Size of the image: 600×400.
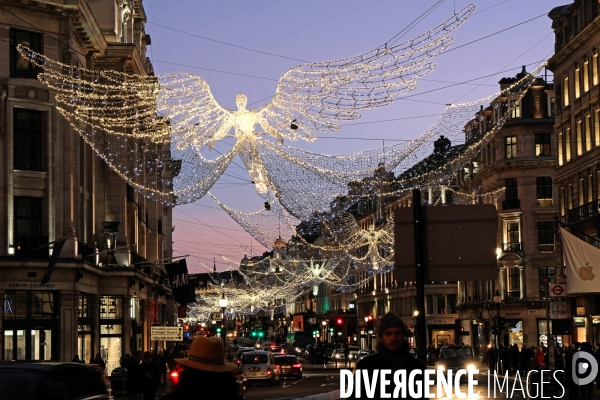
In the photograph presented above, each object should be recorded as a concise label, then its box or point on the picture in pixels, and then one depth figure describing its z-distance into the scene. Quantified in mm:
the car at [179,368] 7048
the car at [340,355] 81088
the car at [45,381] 12188
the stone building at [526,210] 82438
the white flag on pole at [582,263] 31484
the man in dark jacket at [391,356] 7918
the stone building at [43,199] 44125
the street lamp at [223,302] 61781
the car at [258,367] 46938
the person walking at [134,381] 26656
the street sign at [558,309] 40712
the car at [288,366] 53438
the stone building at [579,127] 54719
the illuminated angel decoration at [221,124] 29406
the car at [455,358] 43156
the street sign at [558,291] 40250
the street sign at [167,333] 51312
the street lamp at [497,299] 60162
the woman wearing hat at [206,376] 6906
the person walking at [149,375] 27766
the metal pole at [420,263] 10205
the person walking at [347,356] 74188
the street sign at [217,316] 88488
